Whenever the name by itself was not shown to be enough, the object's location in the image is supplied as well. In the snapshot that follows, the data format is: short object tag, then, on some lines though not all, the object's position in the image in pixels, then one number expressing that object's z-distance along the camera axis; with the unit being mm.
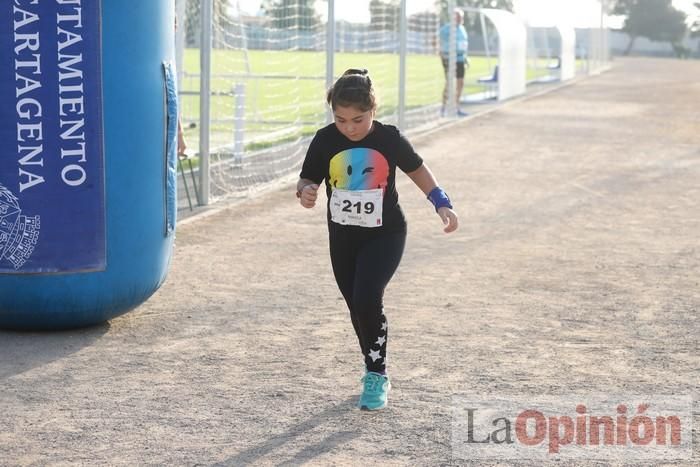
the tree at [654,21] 106812
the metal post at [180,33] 12205
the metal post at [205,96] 9992
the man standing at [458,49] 21453
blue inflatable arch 5375
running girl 4746
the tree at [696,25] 111012
